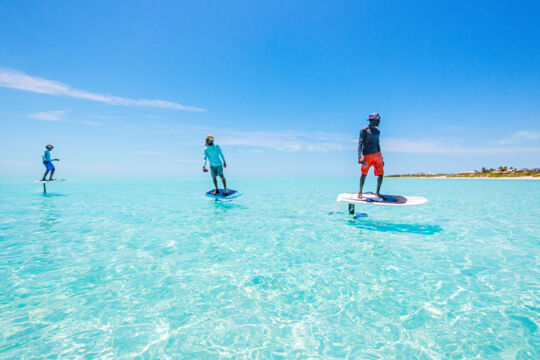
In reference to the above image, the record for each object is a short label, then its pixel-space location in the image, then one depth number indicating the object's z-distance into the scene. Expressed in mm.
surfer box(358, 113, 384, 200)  9422
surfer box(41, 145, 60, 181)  19391
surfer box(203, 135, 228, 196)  13695
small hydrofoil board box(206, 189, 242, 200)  14456
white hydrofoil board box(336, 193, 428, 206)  9328
